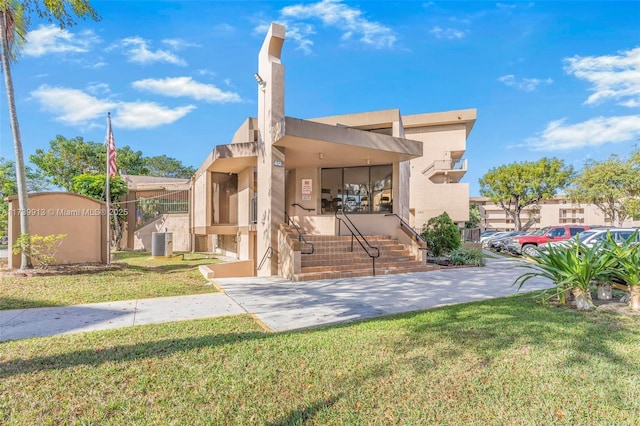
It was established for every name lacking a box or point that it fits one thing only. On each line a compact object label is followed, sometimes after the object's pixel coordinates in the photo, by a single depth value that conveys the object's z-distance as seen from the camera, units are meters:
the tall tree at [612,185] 25.12
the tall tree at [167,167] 52.88
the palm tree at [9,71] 8.62
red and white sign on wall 13.70
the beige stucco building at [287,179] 9.81
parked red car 16.65
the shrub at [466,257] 11.80
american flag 11.33
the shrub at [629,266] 4.92
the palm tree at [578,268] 5.00
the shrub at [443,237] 12.89
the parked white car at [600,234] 12.16
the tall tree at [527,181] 33.44
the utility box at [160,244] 14.52
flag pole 10.65
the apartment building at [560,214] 56.22
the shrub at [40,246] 8.80
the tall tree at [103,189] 18.36
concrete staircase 9.12
